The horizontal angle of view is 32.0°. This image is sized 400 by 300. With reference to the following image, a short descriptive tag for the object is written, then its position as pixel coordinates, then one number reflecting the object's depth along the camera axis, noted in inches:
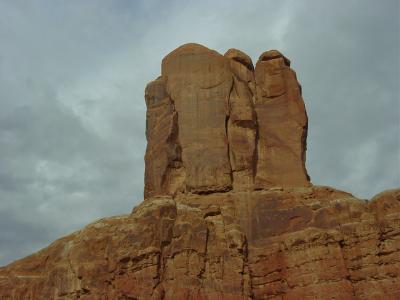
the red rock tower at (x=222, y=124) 1975.9
